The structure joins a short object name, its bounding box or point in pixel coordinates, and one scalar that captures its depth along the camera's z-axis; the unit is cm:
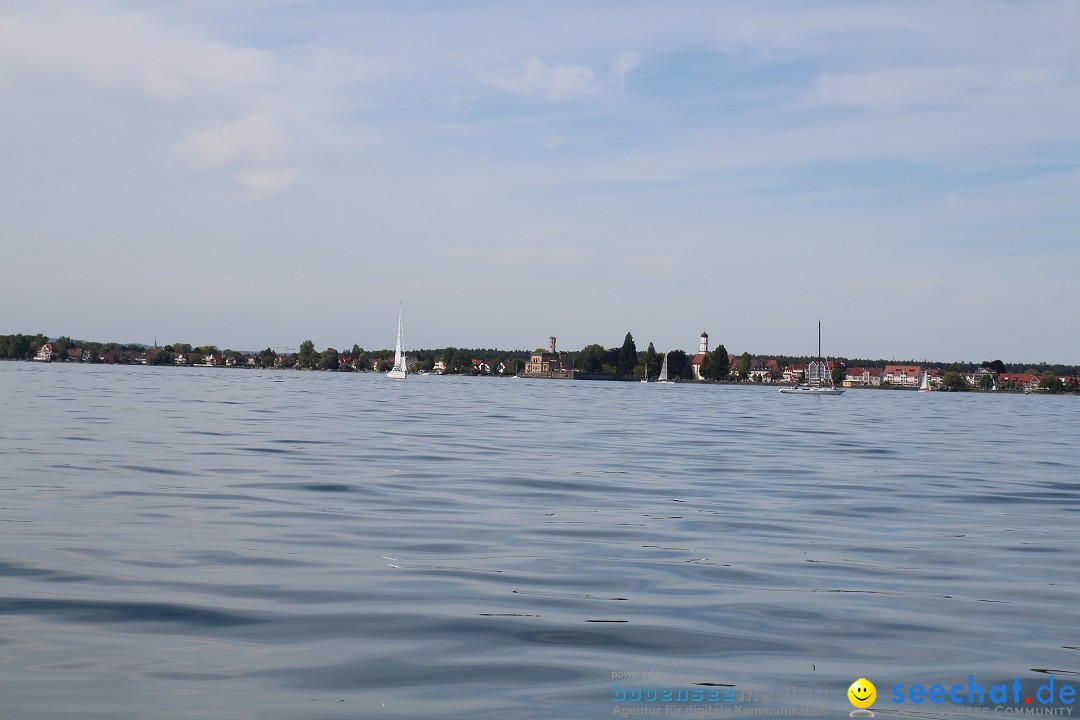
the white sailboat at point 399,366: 14625
